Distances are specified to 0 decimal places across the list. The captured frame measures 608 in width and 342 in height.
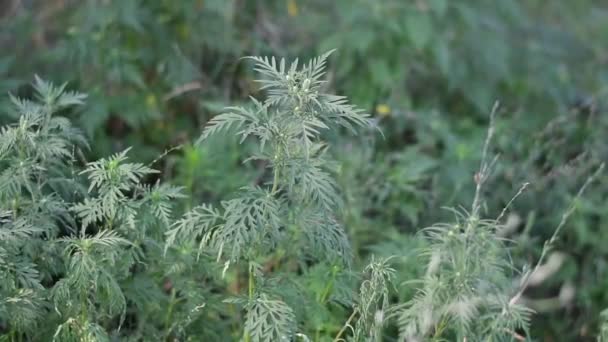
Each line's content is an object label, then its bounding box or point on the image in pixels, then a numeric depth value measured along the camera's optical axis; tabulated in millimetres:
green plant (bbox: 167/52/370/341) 2779
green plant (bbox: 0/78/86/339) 2885
